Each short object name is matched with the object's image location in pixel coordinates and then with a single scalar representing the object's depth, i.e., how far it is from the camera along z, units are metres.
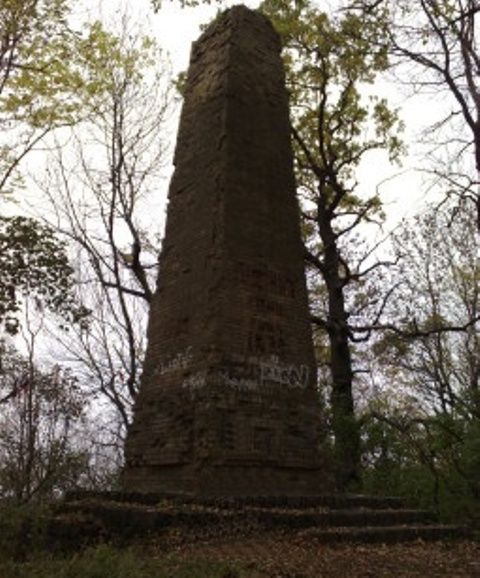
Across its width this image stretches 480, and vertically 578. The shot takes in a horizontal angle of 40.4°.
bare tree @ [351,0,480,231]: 10.66
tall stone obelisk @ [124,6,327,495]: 8.16
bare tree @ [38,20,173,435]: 16.25
